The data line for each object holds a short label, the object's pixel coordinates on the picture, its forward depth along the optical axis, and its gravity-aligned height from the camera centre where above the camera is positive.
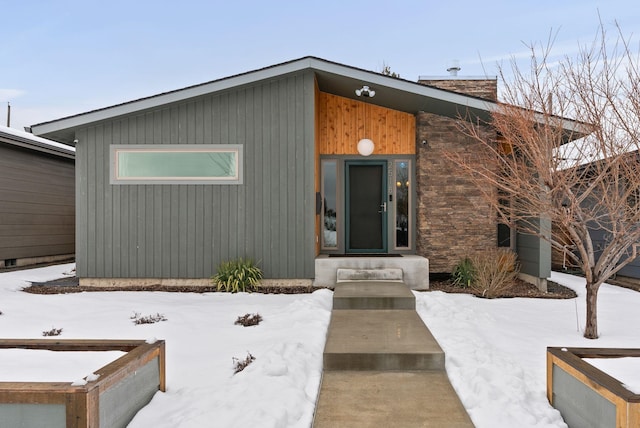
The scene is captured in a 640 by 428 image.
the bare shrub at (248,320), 4.62 -1.25
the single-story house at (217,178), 6.91 +0.61
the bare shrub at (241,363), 3.26 -1.24
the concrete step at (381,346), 3.34 -1.20
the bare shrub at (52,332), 4.28 -1.27
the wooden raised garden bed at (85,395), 1.95 -0.94
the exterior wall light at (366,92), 7.09 +2.15
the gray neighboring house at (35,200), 9.50 +0.35
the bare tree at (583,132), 4.05 +0.84
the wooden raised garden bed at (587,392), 1.96 -1.00
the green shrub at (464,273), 6.97 -1.09
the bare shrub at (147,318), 4.74 -1.27
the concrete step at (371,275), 6.70 -1.05
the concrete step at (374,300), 5.14 -1.12
